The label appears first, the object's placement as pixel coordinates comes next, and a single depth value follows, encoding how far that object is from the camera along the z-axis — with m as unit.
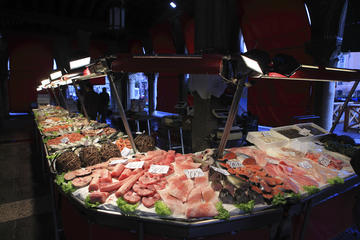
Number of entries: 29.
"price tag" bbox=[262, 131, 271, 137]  3.44
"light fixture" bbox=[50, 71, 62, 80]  5.53
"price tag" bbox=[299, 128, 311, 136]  3.65
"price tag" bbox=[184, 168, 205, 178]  2.15
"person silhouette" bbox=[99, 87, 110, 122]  8.70
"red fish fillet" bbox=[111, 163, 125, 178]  2.29
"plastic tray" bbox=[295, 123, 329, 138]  3.71
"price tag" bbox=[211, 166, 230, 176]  2.09
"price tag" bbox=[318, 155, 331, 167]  2.73
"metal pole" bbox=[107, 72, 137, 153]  2.48
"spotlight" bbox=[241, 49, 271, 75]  1.71
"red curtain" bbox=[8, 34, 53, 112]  14.98
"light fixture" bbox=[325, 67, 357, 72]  2.59
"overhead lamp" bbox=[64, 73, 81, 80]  3.98
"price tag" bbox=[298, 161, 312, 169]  2.62
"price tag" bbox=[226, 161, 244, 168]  2.43
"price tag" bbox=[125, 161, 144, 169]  2.40
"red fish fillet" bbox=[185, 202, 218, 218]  1.66
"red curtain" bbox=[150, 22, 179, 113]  13.94
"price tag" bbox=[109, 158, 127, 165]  2.57
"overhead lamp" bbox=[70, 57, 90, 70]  3.82
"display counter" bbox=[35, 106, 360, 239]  1.62
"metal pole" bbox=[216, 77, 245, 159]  1.98
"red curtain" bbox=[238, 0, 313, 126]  7.70
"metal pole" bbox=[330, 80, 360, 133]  3.35
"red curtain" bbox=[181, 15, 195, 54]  11.82
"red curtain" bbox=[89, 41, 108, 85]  17.36
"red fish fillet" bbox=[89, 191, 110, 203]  1.83
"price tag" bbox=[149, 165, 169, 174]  2.26
